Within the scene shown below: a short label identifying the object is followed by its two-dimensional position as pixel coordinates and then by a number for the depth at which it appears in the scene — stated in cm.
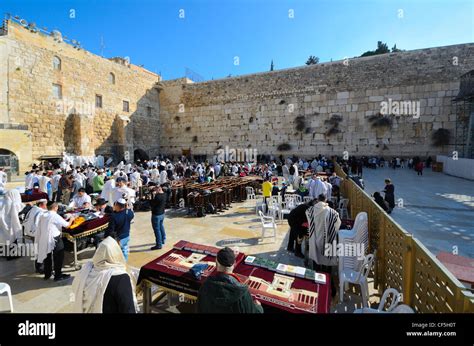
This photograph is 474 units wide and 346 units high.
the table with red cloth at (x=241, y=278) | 193
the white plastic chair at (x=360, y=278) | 288
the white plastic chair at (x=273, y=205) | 623
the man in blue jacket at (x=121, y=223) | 349
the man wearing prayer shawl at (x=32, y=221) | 396
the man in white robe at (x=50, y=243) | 344
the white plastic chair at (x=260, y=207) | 704
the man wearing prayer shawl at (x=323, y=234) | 353
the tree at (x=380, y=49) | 3042
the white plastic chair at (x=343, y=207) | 670
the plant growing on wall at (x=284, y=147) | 2000
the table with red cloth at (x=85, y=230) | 383
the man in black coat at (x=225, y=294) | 154
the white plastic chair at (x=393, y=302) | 212
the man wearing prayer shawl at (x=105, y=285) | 172
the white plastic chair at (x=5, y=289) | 254
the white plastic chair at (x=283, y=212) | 607
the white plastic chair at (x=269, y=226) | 501
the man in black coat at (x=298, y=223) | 414
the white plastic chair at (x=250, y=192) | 909
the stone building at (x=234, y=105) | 1466
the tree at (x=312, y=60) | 3881
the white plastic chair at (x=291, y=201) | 676
